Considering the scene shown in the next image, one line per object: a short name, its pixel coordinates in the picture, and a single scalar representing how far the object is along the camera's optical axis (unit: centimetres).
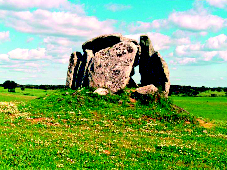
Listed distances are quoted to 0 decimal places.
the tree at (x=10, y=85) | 13291
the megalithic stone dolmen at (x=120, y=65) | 4081
